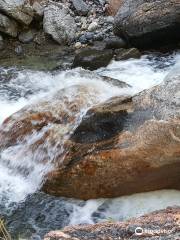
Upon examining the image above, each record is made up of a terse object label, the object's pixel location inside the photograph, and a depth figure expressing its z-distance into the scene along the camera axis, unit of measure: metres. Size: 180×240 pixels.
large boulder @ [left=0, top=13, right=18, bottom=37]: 10.69
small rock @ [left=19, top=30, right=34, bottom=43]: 10.79
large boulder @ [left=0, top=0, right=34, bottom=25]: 10.71
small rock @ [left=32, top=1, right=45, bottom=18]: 11.02
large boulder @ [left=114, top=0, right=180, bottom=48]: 9.38
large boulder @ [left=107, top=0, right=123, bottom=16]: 11.48
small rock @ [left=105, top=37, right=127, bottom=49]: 10.06
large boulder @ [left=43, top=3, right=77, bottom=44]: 10.62
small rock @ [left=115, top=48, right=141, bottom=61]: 9.48
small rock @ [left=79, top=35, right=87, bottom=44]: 10.52
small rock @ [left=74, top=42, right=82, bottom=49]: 10.40
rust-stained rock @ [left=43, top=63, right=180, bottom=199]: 5.28
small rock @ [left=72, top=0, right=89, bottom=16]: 11.41
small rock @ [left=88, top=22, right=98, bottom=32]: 10.92
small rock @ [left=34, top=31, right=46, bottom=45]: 10.73
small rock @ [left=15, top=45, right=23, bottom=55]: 10.37
